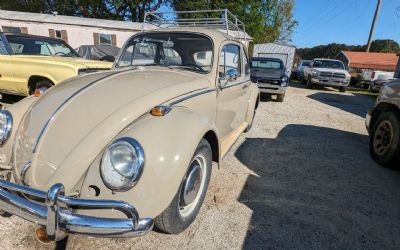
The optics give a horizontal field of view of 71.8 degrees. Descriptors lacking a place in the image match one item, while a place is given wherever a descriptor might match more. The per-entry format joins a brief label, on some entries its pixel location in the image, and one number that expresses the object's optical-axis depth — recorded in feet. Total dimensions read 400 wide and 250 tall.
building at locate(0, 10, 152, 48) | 66.80
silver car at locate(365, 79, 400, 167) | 14.14
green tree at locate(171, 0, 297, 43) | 97.26
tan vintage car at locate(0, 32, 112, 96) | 18.28
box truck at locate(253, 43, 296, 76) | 65.51
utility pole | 67.47
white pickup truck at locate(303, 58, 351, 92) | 47.65
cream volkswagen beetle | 5.98
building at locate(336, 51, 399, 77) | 71.41
